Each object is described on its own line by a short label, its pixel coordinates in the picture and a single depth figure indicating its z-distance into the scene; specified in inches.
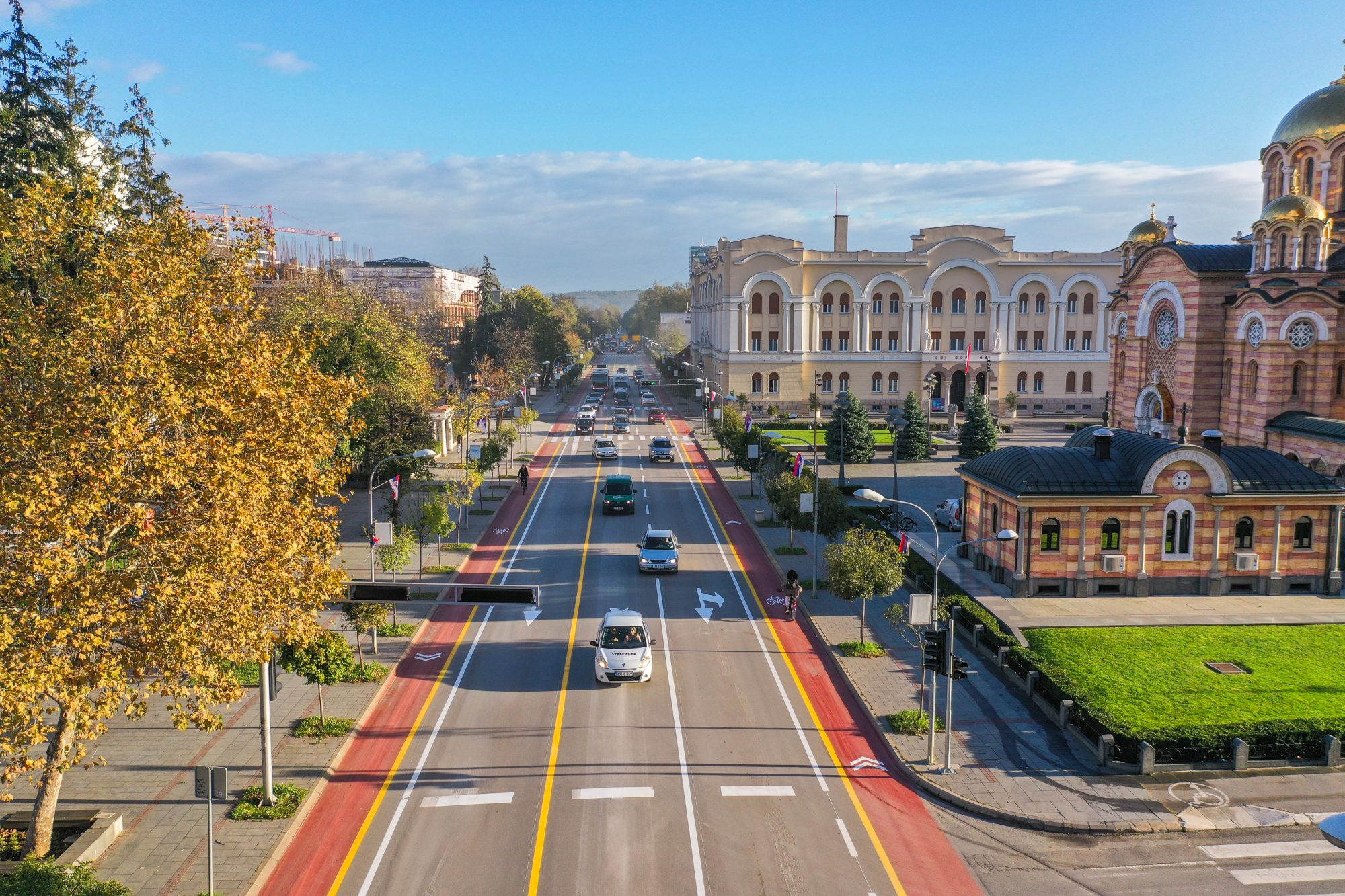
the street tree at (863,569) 1115.9
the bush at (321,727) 874.1
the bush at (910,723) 896.3
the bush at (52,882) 544.7
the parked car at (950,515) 1704.0
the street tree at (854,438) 2464.3
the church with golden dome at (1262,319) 1704.0
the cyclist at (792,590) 1245.7
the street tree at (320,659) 879.1
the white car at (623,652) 998.4
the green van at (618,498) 1881.2
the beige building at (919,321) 3627.0
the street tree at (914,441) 2605.8
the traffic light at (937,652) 838.5
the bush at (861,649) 1104.2
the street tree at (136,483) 573.3
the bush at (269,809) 729.6
